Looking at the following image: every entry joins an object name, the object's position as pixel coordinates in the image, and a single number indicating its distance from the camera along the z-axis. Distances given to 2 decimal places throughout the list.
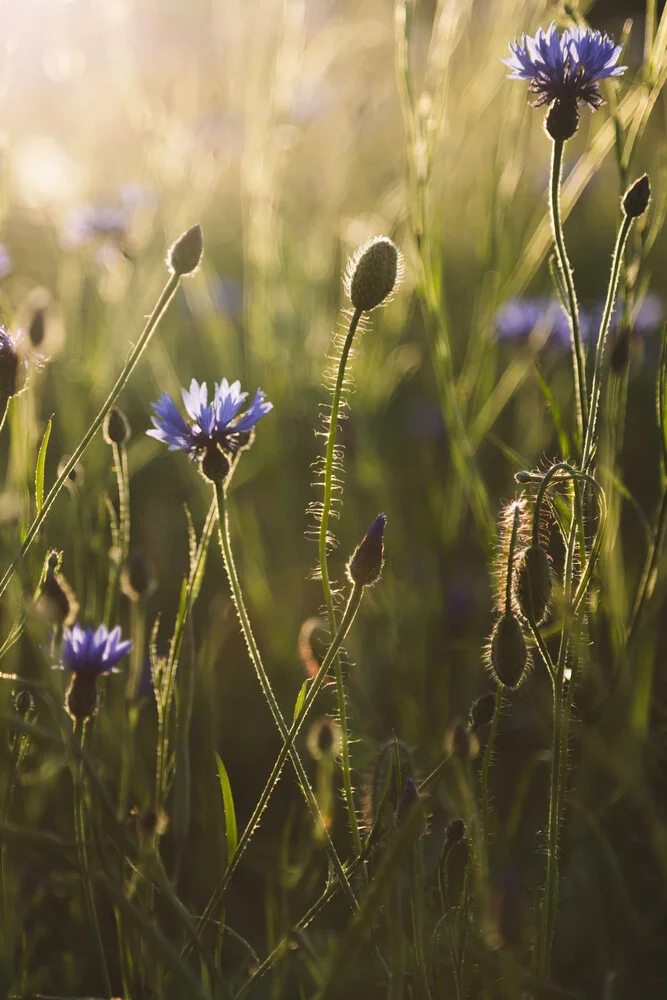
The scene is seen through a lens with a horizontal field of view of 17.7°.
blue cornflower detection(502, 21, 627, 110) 0.63
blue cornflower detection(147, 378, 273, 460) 0.62
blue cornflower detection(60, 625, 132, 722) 0.60
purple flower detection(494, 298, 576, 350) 1.07
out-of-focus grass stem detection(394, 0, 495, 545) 0.70
